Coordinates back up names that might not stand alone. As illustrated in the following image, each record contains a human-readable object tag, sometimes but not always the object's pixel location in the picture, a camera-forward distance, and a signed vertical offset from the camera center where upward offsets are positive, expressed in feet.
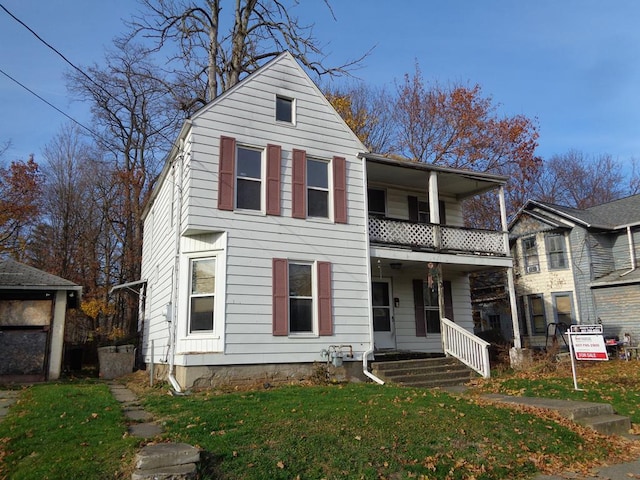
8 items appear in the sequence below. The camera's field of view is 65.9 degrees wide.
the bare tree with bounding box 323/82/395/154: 87.81 +39.50
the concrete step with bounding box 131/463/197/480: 15.71 -4.45
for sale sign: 35.73 -1.39
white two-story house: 38.09 +7.17
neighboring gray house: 71.31 +9.69
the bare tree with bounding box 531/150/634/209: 119.96 +34.40
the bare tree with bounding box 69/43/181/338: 89.66 +28.08
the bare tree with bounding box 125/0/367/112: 72.59 +42.61
